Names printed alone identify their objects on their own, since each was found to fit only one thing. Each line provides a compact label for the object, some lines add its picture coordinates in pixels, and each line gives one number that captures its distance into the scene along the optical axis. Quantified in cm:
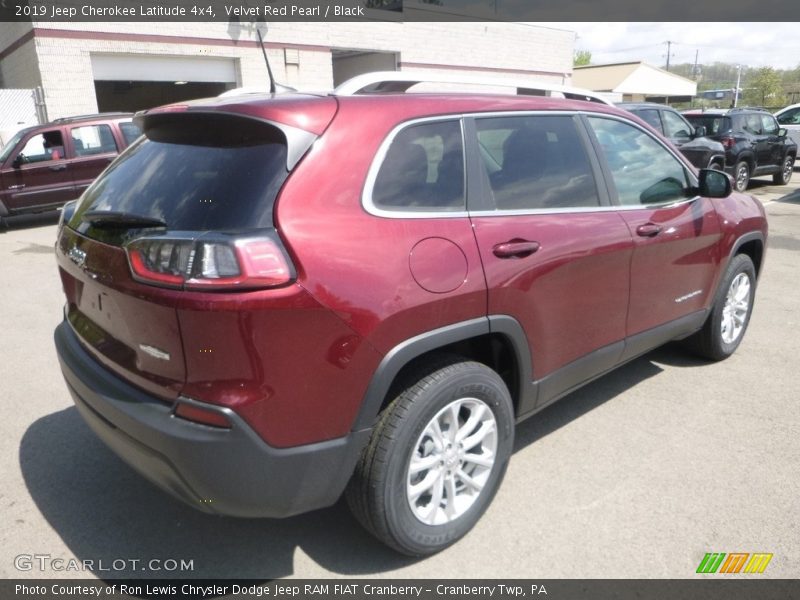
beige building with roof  5128
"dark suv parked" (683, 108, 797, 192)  1294
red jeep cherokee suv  207
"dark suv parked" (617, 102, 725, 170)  1169
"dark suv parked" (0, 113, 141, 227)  1105
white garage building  1802
